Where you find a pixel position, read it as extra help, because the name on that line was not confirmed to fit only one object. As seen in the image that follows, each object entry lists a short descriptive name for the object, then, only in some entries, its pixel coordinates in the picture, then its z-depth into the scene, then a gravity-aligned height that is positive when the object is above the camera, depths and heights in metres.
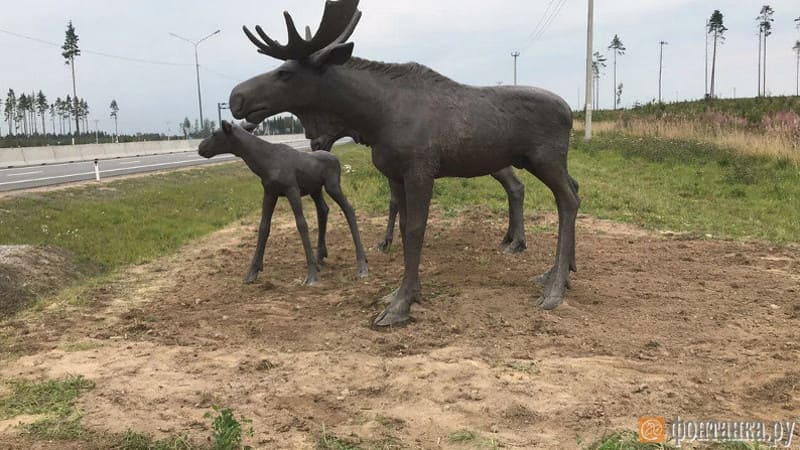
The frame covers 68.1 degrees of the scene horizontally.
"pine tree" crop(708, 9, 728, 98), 63.25 +13.79
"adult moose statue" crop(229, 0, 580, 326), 4.50 +0.36
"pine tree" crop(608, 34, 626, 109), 82.50 +15.29
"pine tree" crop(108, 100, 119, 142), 102.14 +10.21
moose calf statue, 6.03 -0.08
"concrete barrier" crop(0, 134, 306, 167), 21.22 +0.64
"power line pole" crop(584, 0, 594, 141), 22.14 +3.85
